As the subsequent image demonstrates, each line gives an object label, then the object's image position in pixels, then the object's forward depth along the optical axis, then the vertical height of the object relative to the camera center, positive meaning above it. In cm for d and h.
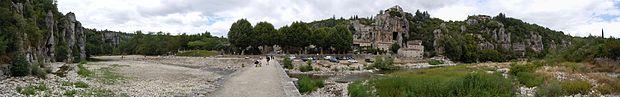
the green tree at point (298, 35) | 10450 +353
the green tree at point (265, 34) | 10250 +375
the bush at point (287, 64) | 6249 -128
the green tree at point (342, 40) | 11274 +280
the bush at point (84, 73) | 4328 -156
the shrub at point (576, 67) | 5091 -167
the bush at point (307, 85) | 3072 -197
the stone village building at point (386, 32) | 16069 +684
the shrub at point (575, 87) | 2833 -201
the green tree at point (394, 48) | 13925 +107
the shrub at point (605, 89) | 2888 -213
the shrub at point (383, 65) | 7100 -170
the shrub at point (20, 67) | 3700 -78
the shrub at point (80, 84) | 2873 -162
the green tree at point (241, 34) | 10288 +377
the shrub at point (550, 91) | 2339 -182
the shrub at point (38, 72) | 3737 -118
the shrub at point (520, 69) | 4738 -165
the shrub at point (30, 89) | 2270 -151
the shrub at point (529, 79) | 3403 -192
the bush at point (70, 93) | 2288 -165
